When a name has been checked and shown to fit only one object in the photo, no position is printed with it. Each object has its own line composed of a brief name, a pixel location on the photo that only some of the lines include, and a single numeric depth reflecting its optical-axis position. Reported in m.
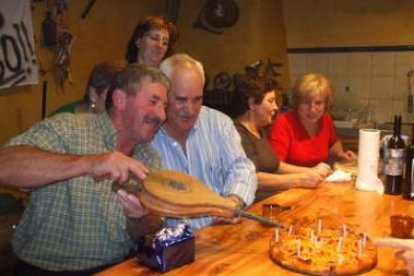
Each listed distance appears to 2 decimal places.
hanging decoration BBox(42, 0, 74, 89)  3.28
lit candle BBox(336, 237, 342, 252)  1.31
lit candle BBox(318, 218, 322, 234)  1.45
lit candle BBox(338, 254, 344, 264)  1.24
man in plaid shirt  1.50
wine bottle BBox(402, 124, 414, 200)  1.93
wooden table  1.27
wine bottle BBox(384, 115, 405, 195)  1.99
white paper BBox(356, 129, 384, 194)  2.12
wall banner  2.96
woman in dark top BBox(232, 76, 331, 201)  2.51
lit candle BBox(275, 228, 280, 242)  1.37
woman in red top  2.78
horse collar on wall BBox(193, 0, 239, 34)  4.25
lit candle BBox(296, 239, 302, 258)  1.30
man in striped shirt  1.83
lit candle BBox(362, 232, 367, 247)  1.32
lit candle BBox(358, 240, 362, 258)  1.28
